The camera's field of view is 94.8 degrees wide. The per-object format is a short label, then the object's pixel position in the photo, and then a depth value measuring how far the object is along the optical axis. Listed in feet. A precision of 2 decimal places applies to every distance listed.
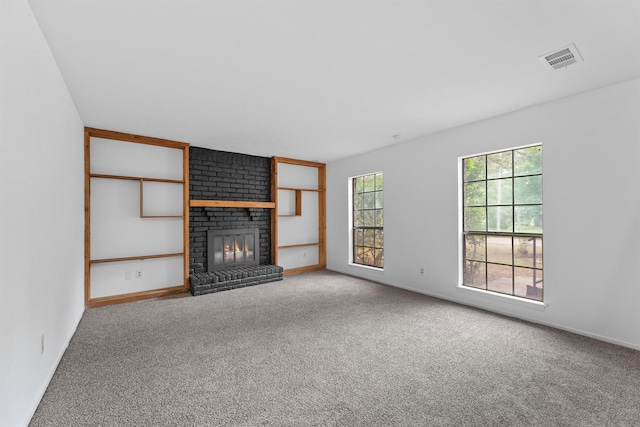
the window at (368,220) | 17.81
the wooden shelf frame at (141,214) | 12.69
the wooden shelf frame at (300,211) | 19.02
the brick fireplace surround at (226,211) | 15.97
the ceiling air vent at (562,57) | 7.11
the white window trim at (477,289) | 10.76
